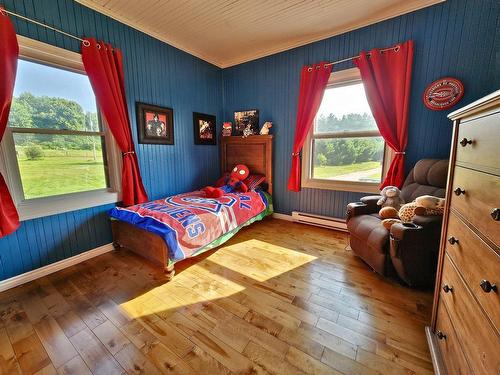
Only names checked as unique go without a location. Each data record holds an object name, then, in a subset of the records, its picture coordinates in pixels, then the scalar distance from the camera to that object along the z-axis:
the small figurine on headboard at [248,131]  3.54
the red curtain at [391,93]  2.36
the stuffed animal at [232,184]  2.89
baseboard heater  2.96
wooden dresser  0.70
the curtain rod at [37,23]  1.72
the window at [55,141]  1.89
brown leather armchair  1.65
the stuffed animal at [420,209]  1.70
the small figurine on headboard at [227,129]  3.73
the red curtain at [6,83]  1.65
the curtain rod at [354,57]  2.37
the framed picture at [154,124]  2.69
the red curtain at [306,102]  2.84
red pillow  3.31
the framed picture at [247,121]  3.52
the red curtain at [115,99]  2.19
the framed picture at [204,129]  3.45
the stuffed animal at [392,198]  2.15
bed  1.93
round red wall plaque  2.15
